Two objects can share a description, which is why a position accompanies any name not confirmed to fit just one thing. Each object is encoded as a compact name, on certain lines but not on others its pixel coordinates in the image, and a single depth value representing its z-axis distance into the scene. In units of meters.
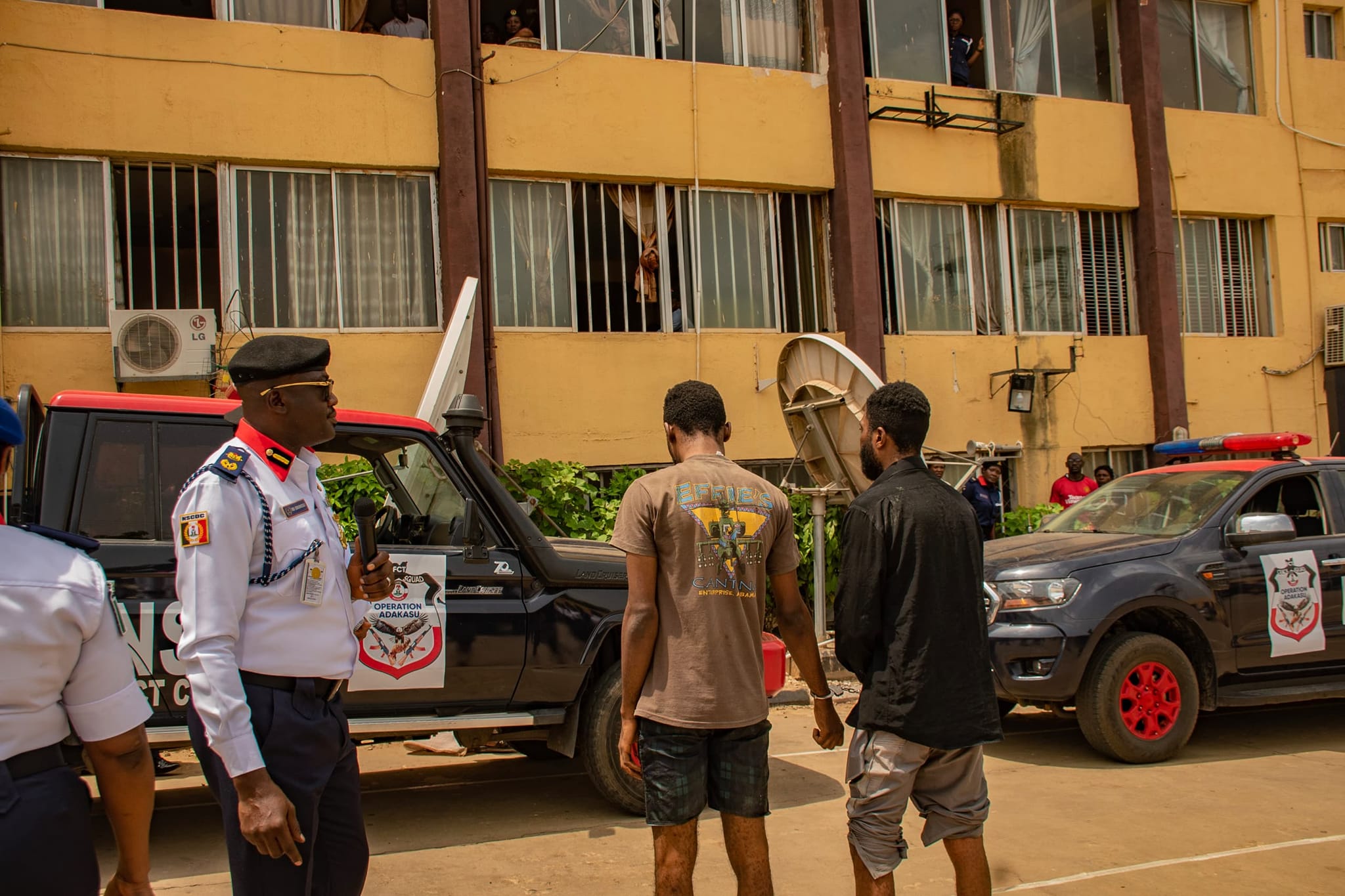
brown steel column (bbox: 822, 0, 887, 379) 12.20
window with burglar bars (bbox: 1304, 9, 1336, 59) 15.31
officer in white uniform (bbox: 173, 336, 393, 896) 2.38
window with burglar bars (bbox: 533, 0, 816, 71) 11.65
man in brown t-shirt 3.32
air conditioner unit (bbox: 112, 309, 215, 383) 9.56
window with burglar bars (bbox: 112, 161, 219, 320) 10.06
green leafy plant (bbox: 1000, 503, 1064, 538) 12.02
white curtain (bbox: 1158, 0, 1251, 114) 14.70
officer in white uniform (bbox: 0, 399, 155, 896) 2.01
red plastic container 5.77
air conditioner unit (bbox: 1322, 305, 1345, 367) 14.17
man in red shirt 11.73
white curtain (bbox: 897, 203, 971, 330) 12.93
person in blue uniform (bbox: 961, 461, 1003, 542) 10.66
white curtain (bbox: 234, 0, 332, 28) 10.52
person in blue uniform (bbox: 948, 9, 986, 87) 13.39
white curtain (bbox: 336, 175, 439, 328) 10.70
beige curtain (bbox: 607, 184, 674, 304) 11.73
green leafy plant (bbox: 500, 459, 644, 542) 9.29
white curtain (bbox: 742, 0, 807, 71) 12.48
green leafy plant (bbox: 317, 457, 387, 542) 5.92
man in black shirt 3.37
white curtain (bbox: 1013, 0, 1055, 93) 13.78
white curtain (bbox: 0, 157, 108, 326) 9.73
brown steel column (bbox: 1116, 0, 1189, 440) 13.57
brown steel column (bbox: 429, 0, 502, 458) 10.66
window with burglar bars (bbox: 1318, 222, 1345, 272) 14.80
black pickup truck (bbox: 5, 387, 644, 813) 4.66
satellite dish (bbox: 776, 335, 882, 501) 8.11
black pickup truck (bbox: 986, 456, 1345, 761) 6.36
